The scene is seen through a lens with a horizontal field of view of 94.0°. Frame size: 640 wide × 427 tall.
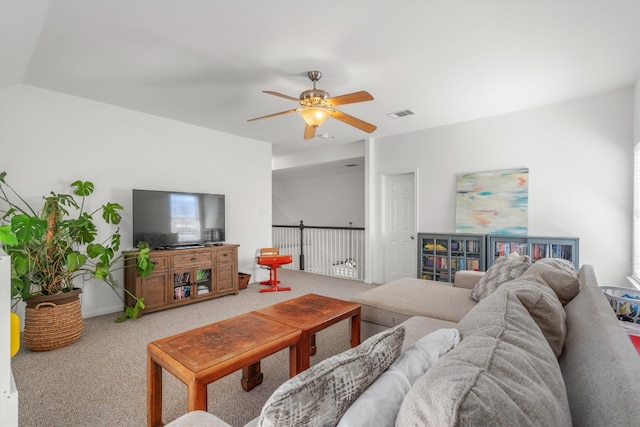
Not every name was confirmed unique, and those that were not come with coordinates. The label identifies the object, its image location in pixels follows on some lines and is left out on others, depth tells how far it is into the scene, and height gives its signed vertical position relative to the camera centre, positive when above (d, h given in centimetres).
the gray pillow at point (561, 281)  160 -35
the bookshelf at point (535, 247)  359 -38
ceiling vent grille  401 +142
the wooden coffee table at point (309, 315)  193 -71
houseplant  257 -31
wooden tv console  370 -81
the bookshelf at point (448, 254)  416 -55
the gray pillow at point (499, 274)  232 -46
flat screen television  388 -1
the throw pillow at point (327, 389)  68 -43
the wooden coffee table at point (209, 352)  139 -71
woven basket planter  268 -97
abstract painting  401 +21
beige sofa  57 -37
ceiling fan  274 +105
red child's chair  497 -74
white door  508 -19
